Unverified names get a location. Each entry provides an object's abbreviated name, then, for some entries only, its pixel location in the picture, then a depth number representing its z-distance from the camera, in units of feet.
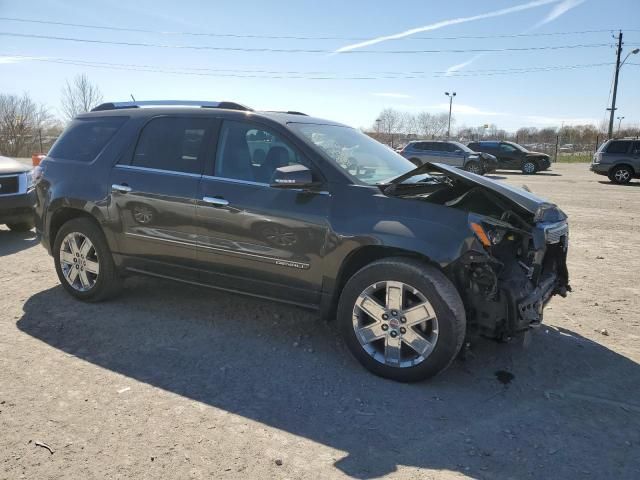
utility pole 121.70
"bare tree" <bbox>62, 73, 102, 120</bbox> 153.29
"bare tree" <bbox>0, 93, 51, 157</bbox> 106.83
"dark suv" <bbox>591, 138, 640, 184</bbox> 64.18
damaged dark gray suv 11.16
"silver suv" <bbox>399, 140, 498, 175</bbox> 74.38
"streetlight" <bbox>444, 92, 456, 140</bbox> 207.31
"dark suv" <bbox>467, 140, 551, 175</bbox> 86.74
